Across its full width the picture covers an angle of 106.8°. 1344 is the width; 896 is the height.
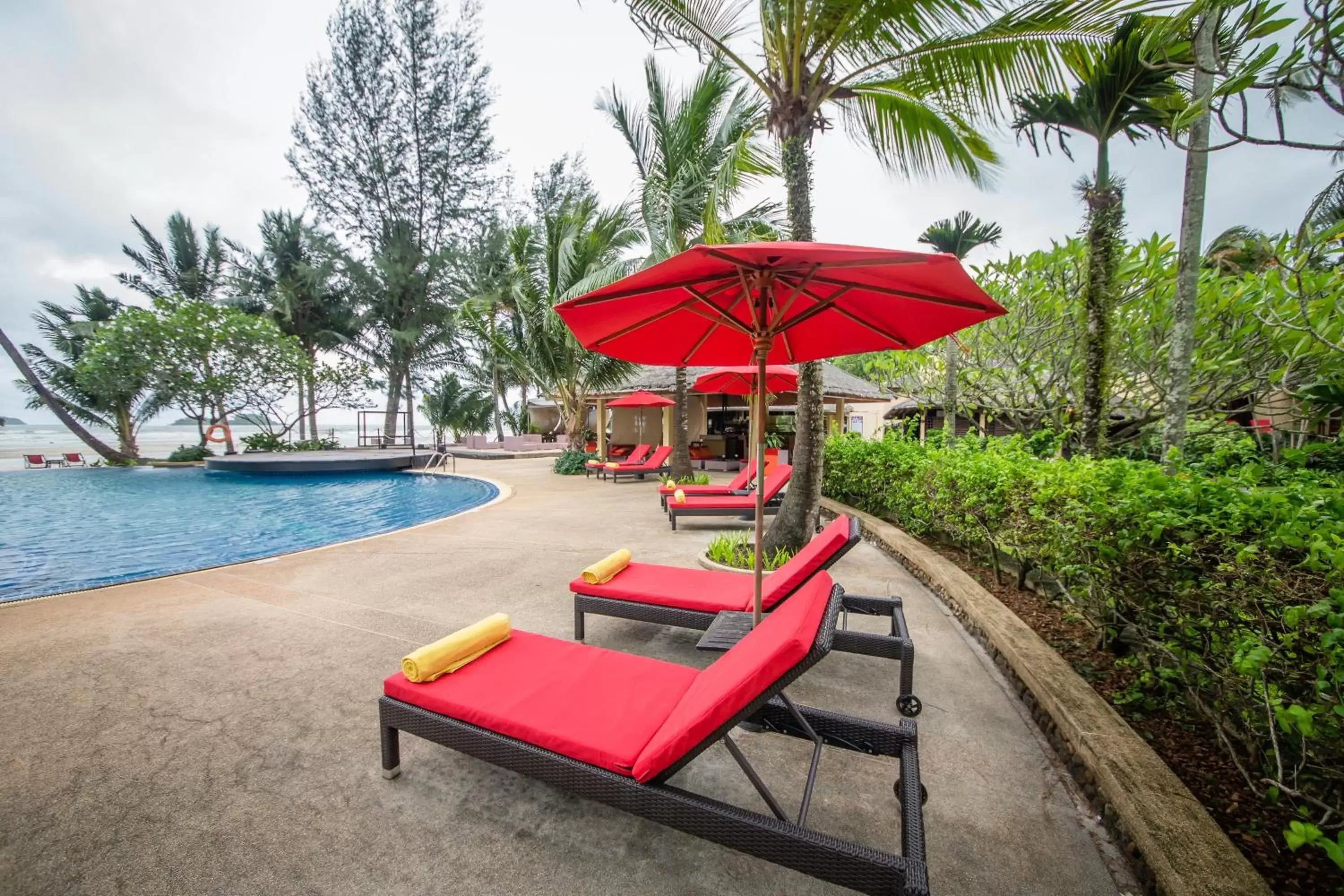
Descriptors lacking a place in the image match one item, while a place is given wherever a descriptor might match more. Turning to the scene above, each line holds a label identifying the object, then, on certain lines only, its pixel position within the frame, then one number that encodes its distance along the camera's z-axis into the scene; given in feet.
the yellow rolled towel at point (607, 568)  12.21
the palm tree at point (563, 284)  49.37
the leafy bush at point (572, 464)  53.72
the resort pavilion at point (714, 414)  52.70
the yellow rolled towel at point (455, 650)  7.56
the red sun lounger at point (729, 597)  9.68
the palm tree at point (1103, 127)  16.17
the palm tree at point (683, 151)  29.76
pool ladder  62.13
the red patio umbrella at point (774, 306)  7.64
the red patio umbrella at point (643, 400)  46.80
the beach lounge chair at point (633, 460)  47.96
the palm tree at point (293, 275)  86.58
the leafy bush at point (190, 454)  69.92
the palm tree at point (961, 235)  41.63
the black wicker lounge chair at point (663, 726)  5.16
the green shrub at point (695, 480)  38.99
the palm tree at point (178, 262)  86.33
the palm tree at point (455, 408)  91.09
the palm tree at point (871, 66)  15.74
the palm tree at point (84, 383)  66.80
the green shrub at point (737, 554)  17.31
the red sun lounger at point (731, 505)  24.93
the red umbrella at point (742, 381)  31.24
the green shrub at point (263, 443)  73.56
